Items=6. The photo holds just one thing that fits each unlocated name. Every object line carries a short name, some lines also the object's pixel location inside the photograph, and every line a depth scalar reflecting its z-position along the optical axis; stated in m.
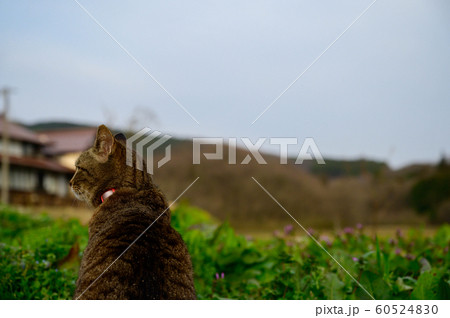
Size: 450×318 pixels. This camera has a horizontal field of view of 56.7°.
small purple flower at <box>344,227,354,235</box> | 4.89
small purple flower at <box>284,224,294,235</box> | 4.70
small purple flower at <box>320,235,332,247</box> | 4.41
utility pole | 16.81
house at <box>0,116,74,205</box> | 19.00
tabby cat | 2.37
